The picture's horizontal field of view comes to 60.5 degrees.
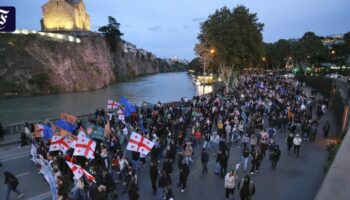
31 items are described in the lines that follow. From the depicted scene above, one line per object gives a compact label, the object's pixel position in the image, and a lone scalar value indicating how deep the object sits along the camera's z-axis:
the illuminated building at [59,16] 95.56
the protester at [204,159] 13.30
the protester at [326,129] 20.06
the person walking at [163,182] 10.73
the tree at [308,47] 78.44
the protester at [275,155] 14.24
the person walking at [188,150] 14.03
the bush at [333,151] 13.04
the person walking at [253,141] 15.87
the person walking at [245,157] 13.85
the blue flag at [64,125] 16.70
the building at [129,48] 135.00
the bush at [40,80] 61.22
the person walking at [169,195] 9.39
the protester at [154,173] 11.78
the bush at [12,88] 56.38
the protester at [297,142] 16.33
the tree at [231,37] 45.97
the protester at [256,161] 13.70
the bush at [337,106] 22.98
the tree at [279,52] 98.93
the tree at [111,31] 98.56
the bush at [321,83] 38.44
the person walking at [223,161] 13.24
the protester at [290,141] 16.70
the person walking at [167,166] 12.27
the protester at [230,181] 10.93
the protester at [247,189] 10.35
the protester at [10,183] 11.05
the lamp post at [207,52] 47.00
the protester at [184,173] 12.05
